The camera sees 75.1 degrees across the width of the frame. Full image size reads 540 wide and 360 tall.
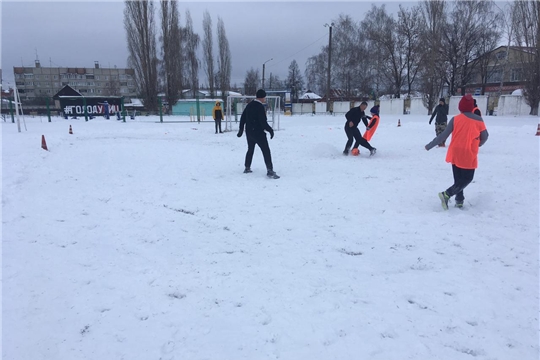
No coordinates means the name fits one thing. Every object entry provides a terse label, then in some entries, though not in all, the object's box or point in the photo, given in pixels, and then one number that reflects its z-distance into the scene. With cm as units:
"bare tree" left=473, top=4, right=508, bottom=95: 3791
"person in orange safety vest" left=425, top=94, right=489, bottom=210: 520
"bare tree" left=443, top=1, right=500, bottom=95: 3812
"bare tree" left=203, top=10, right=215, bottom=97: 4897
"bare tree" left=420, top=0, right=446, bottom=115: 3438
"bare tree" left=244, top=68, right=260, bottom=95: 7628
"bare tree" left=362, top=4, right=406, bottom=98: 4591
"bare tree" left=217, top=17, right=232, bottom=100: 5000
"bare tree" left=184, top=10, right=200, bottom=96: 5097
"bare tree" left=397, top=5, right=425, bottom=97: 4306
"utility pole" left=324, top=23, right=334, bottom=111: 3966
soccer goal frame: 2020
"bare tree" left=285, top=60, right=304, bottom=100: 7612
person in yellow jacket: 1889
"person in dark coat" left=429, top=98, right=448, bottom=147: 1201
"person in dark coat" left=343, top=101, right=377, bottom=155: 988
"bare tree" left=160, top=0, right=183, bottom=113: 3916
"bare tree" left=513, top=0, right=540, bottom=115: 2842
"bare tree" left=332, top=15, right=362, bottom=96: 5312
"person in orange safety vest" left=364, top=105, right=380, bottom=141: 1029
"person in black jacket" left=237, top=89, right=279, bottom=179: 761
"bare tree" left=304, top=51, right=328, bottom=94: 6509
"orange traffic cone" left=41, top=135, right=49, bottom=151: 1023
